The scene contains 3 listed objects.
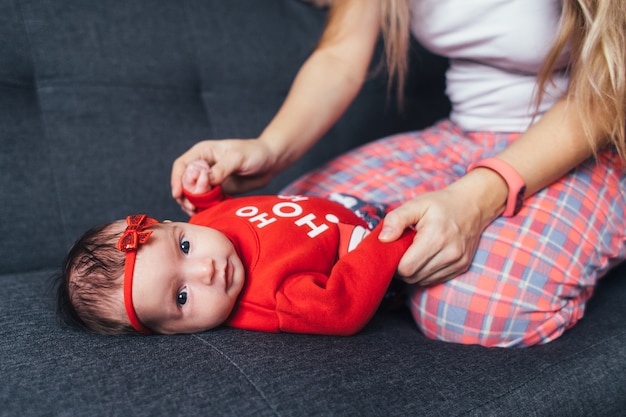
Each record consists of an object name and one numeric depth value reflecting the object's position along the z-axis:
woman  0.85
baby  0.77
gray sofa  0.64
